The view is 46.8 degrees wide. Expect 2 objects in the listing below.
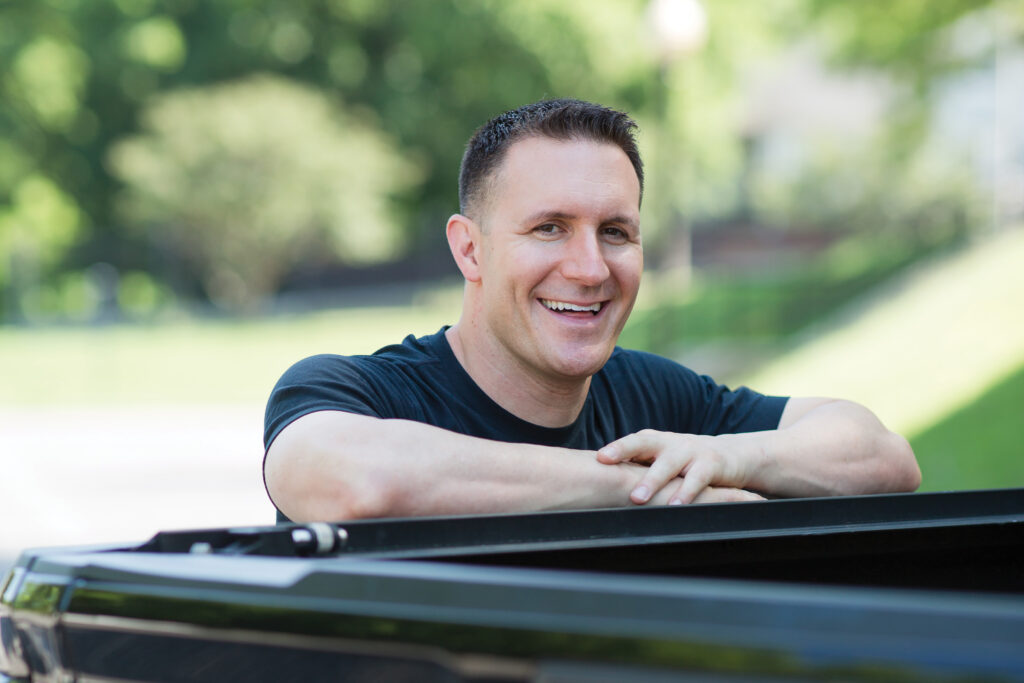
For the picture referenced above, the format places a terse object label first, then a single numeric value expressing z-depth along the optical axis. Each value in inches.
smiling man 88.0
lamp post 405.4
